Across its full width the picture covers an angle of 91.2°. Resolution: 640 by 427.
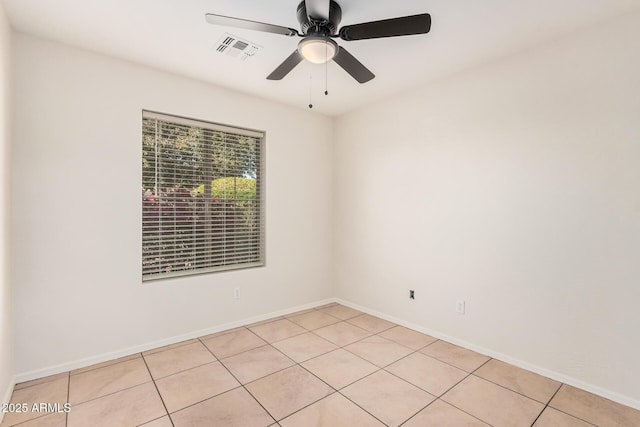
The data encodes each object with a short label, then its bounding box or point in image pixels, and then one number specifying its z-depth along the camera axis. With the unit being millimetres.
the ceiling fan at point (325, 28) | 1755
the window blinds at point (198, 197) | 2947
